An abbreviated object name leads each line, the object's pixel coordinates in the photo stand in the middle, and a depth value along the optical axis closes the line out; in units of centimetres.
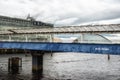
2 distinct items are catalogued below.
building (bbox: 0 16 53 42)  5462
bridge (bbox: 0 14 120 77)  1781
